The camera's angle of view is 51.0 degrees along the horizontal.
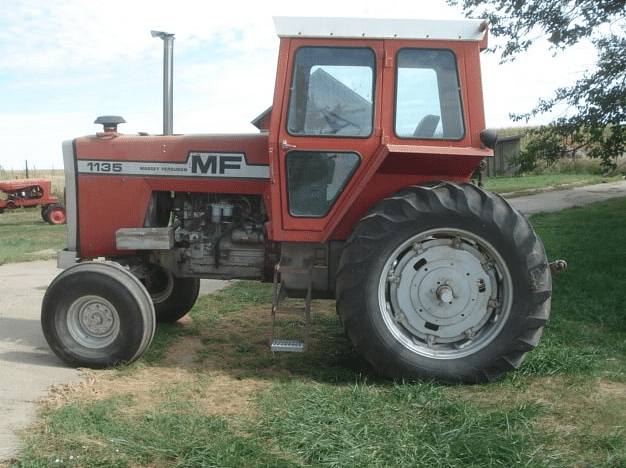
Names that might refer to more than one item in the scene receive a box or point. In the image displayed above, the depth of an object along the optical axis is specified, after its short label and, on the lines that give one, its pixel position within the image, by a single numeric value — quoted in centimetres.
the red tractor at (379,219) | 415
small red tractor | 1927
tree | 884
